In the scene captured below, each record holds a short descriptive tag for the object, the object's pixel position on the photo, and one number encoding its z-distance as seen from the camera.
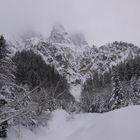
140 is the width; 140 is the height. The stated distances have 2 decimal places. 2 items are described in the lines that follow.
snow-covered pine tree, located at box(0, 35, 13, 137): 10.00
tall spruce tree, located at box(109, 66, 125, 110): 20.66
